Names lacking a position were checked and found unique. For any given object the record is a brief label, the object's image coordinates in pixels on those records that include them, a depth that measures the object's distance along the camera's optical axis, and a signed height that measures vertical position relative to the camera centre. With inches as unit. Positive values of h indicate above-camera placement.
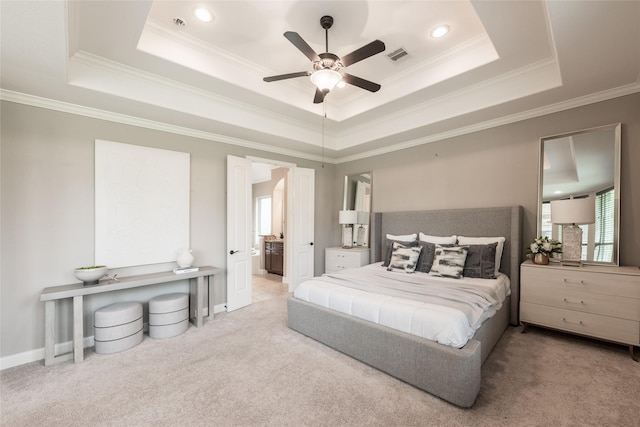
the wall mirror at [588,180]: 112.9 +14.8
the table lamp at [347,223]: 194.2 -8.8
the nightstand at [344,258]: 184.2 -33.0
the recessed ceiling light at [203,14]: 92.1 +69.1
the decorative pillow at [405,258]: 139.9 -24.5
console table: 98.7 -36.1
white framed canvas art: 120.3 +3.1
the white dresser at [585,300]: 98.2 -34.7
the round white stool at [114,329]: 106.9 -48.2
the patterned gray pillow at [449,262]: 126.4 -23.8
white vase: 135.3 -24.6
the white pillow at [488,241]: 132.2 -14.7
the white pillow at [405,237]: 160.9 -15.5
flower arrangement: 118.5 -14.8
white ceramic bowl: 105.0 -25.3
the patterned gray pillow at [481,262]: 124.0 -23.3
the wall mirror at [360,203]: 198.8 +6.9
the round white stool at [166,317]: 120.7 -48.7
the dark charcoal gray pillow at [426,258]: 140.8 -24.2
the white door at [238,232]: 157.5 -12.9
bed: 75.4 -42.7
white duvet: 82.1 -32.3
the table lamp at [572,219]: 112.1 -2.6
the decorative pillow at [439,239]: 144.7 -15.0
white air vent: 114.7 +69.1
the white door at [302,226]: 196.9 -10.8
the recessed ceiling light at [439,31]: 100.6 +69.5
